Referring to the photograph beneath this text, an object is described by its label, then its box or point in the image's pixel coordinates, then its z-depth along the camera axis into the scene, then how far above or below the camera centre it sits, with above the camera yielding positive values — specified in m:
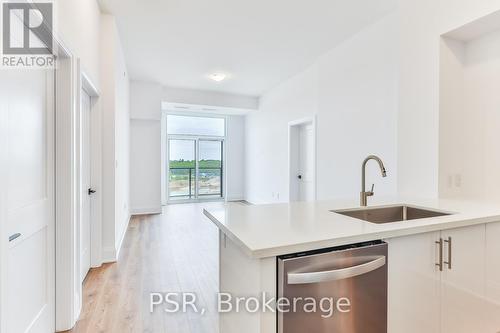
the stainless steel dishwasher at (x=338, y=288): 1.06 -0.52
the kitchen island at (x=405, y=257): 1.11 -0.46
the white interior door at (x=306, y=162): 5.28 +0.05
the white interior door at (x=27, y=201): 1.24 -0.21
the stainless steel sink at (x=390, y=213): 1.84 -0.35
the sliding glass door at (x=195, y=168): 7.66 -0.12
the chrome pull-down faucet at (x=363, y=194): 1.81 -0.20
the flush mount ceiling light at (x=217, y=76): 5.30 +1.75
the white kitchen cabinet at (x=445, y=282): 1.32 -0.63
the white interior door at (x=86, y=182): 2.80 -0.20
